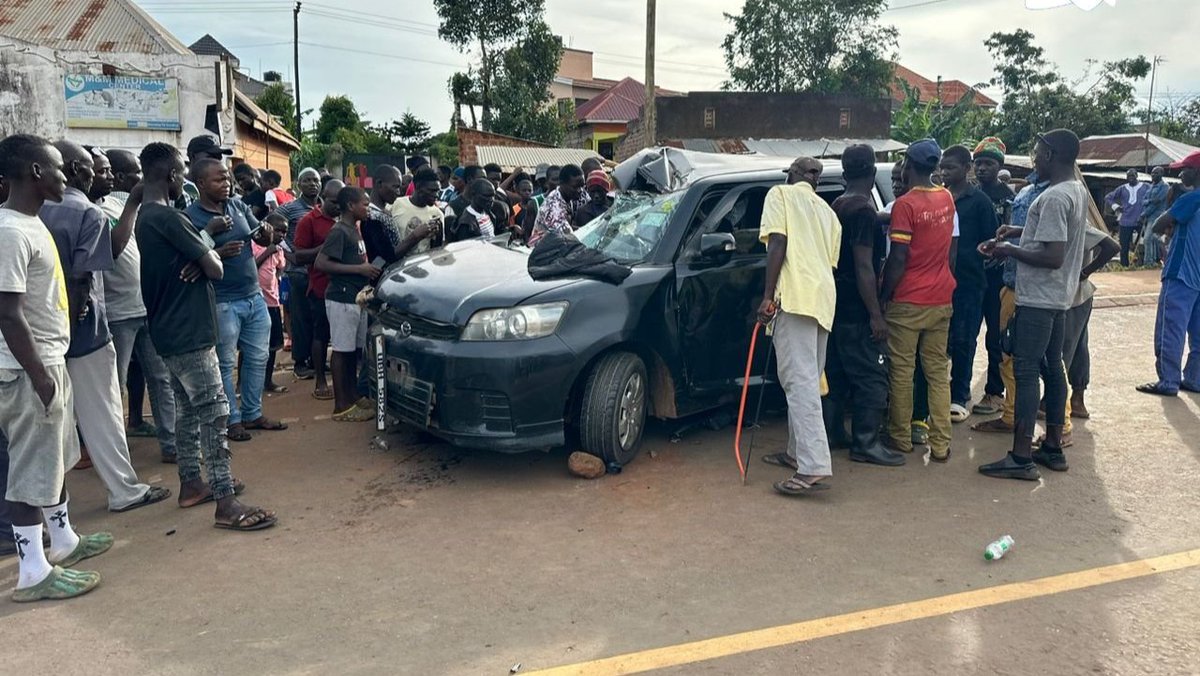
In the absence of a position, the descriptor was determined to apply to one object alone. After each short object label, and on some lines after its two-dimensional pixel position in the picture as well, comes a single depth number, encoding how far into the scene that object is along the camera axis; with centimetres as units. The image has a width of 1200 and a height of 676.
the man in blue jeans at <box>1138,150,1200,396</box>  668
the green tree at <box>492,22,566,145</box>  3694
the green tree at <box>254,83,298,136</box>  4753
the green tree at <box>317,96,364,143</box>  5034
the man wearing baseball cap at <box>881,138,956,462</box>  499
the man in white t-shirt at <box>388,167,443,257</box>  660
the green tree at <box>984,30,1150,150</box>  3634
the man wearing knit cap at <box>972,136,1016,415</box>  633
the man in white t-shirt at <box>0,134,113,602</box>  334
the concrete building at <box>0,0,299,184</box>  1639
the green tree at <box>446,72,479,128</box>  3816
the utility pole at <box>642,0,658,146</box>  1859
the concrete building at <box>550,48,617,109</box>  6009
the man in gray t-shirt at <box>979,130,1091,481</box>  473
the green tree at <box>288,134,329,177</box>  3688
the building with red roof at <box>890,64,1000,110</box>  5697
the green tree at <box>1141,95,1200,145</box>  4105
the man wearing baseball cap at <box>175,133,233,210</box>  520
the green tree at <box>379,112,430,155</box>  4798
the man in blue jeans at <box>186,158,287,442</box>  482
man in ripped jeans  420
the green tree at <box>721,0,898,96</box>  3619
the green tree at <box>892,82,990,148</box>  2781
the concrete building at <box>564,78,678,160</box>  4147
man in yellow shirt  457
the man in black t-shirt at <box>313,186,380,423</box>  590
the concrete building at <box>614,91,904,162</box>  2912
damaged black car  466
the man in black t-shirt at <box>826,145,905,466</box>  489
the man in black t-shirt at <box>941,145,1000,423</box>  583
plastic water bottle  388
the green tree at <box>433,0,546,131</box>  3644
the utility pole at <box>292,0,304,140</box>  4157
